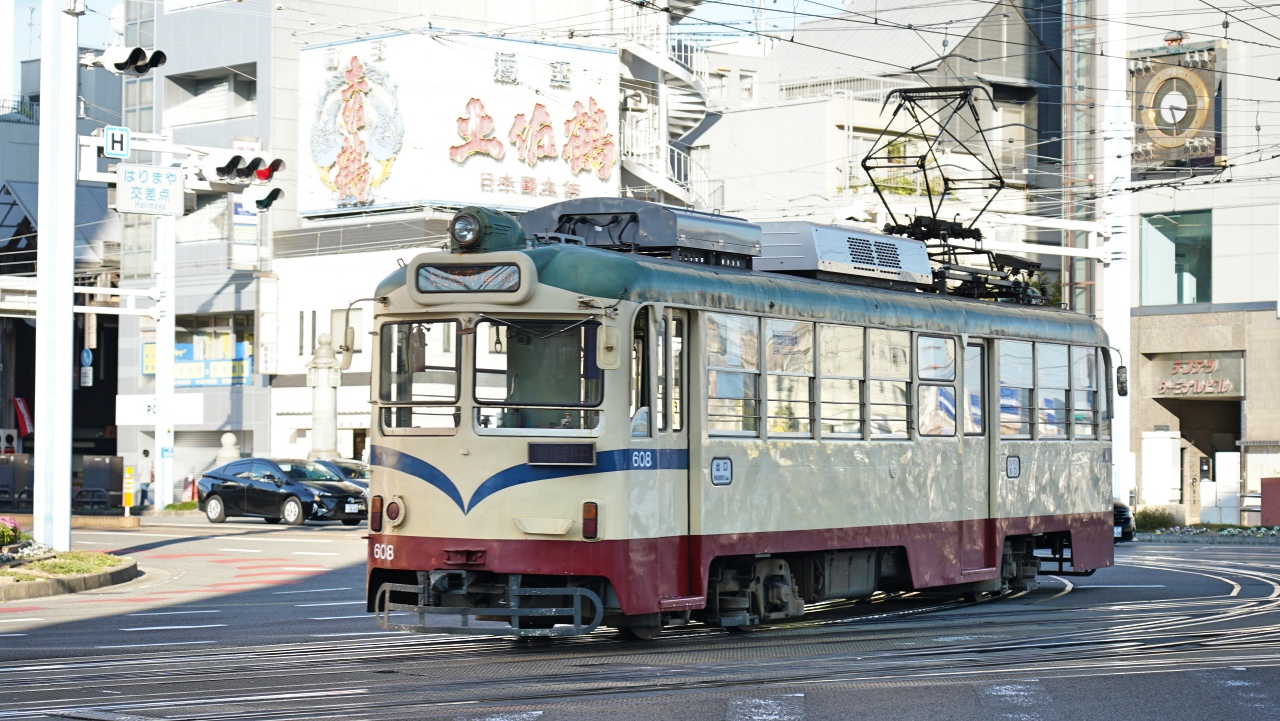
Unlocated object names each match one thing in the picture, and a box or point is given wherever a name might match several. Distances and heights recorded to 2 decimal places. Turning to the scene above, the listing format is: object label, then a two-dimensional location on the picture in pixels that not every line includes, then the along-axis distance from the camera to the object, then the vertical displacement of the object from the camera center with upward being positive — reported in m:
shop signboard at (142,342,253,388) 57.19 +1.66
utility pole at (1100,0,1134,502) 35.03 +3.61
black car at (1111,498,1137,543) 28.95 -1.67
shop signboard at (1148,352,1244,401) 45.34 +1.24
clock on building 44.94 +8.26
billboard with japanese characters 52.41 +9.05
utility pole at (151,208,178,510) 42.19 +1.39
